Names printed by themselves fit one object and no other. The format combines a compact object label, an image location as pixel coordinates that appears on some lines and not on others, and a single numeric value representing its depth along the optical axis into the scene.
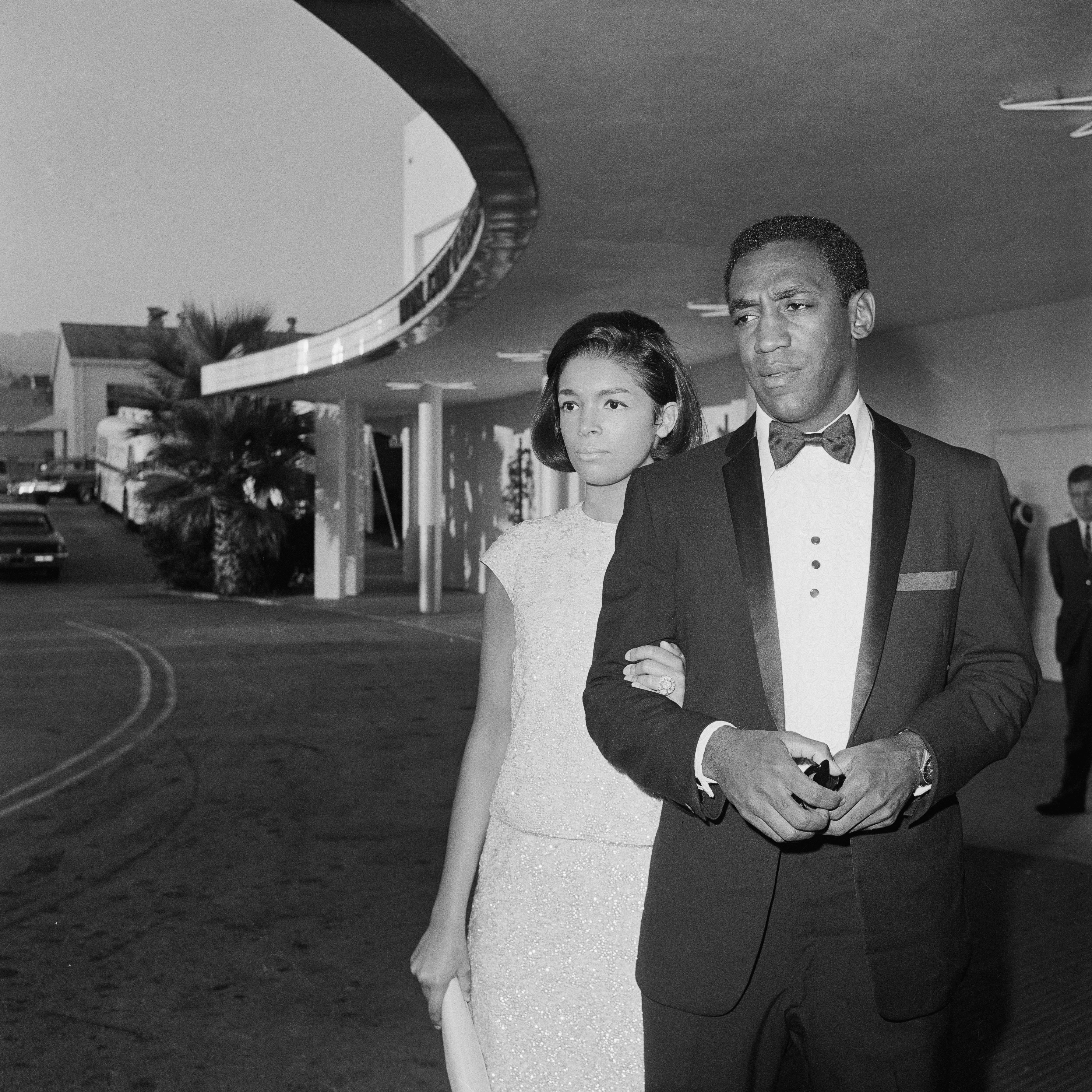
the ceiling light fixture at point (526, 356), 16.00
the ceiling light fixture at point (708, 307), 11.87
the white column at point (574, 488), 19.95
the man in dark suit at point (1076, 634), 6.98
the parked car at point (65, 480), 50.72
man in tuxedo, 1.76
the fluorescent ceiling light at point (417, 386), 19.48
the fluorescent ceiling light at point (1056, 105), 6.00
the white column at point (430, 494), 19.73
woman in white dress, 2.32
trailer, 40.16
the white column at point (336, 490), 22.22
